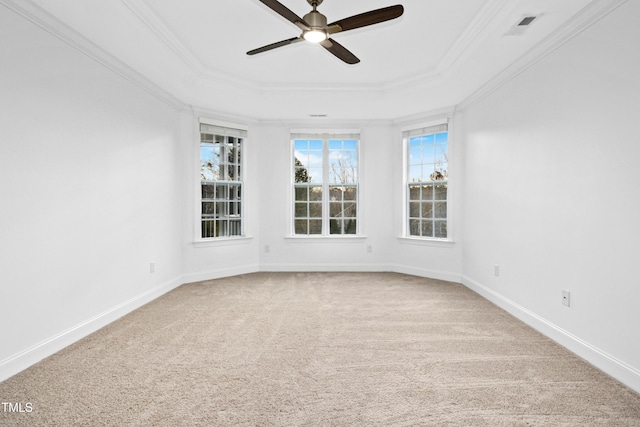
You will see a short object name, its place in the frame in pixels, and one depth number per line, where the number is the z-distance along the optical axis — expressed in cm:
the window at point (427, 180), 541
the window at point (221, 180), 538
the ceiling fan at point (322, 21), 229
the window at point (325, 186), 608
